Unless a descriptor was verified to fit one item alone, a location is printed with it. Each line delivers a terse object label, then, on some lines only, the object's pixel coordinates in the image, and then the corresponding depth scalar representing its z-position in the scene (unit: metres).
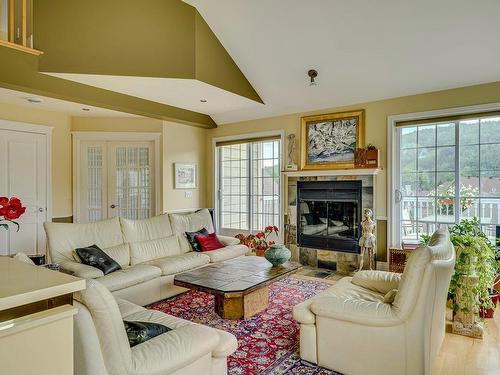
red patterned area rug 2.50
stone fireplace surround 5.01
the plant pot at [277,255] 3.71
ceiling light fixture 4.68
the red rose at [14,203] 1.49
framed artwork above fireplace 5.18
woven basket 4.45
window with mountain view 4.30
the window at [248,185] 6.25
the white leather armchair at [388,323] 2.12
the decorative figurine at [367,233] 4.69
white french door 6.07
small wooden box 4.86
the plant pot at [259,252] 4.37
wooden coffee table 3.09
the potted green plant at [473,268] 2.98
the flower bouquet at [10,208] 1.46
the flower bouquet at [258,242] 4.16
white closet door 5.00
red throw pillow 4.77
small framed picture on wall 6.43
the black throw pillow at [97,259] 3.59
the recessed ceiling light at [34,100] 4.67
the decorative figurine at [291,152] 5.77
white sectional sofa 3.53
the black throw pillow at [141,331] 1.91
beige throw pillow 2.47
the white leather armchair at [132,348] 1.50
